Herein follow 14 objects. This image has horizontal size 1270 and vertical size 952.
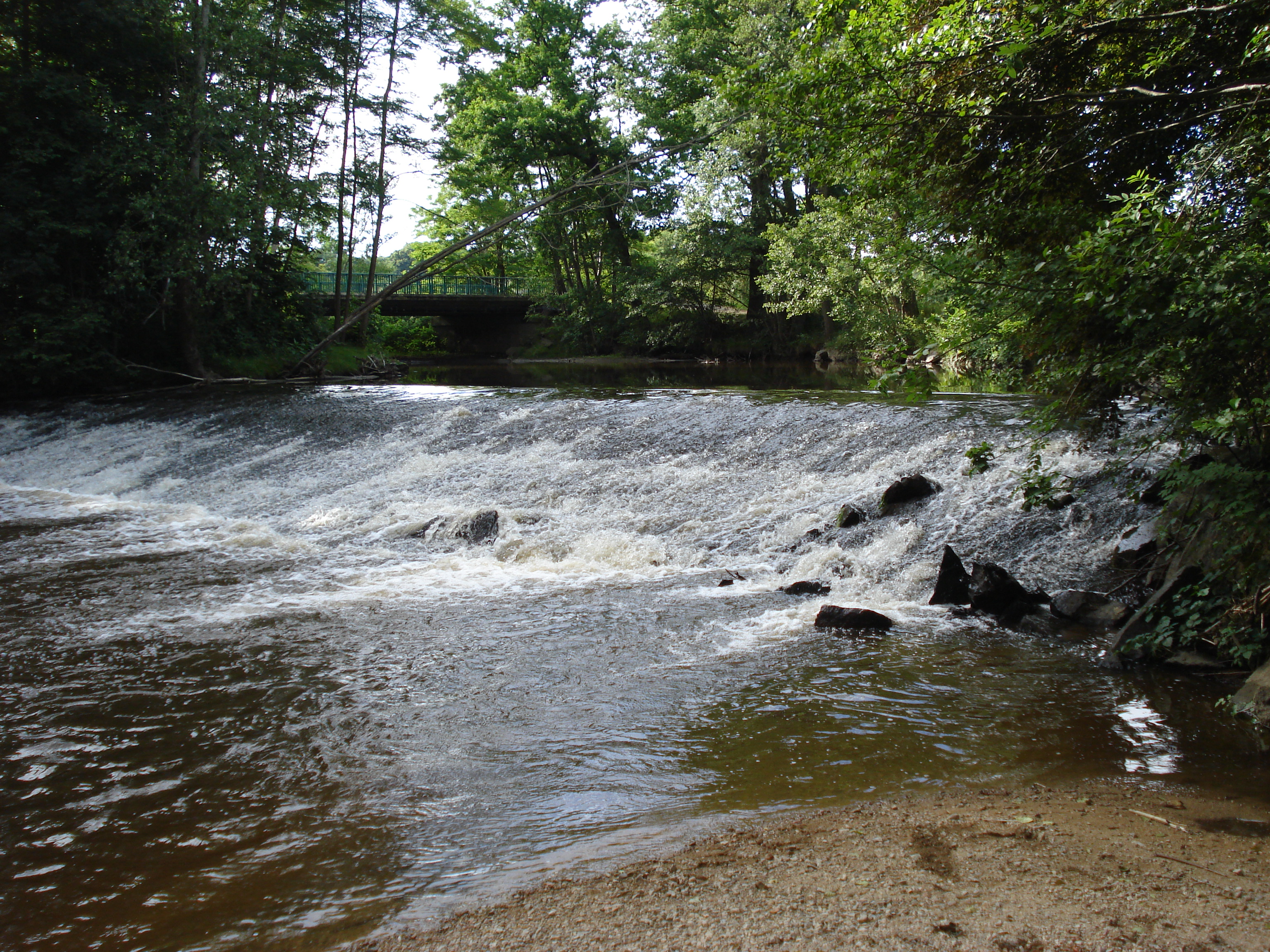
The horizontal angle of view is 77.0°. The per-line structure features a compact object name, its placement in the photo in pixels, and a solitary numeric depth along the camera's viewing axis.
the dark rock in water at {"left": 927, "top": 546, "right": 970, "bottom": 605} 6.35
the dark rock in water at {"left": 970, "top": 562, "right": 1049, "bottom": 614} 6.05
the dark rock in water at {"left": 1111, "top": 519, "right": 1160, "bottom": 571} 6.27
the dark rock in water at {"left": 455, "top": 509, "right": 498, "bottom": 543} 8.69
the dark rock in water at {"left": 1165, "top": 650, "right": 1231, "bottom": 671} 4.81
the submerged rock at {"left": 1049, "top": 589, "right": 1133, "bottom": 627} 5.69
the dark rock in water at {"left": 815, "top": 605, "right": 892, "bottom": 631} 5.82
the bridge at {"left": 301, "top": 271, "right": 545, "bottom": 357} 37.00
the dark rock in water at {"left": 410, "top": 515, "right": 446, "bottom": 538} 8.98
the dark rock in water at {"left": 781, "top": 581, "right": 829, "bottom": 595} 6.72
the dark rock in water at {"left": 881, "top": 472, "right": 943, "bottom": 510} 8.20
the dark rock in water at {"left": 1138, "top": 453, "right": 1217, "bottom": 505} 6.80
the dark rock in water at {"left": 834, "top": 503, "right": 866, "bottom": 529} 7.93
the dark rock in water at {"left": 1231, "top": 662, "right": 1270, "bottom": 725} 4.11
